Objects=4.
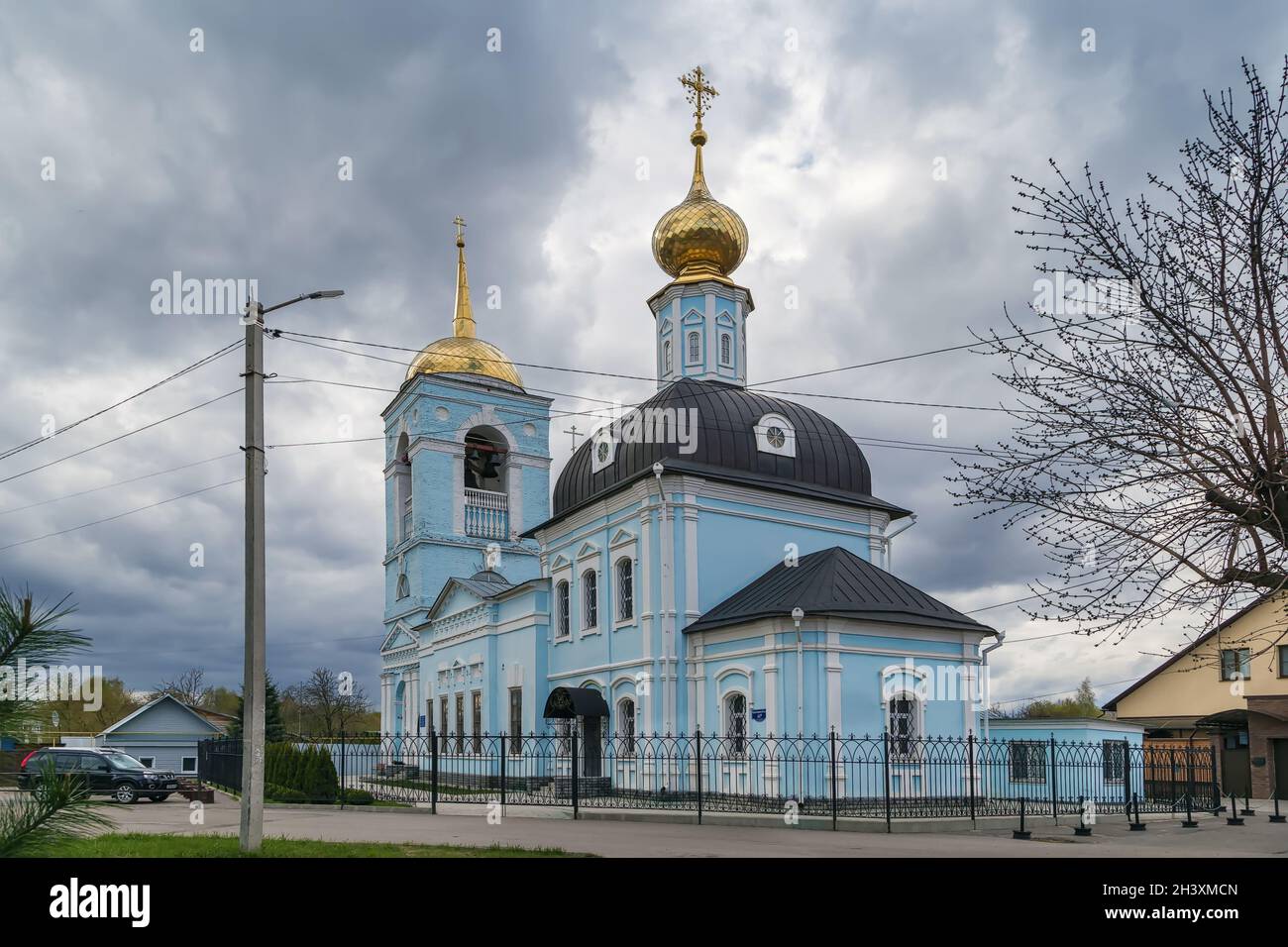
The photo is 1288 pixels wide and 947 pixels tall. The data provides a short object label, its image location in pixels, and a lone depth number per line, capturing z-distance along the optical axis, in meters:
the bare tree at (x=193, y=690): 62.82
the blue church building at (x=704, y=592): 22.16
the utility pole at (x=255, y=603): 11.20
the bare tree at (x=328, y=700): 60.72
